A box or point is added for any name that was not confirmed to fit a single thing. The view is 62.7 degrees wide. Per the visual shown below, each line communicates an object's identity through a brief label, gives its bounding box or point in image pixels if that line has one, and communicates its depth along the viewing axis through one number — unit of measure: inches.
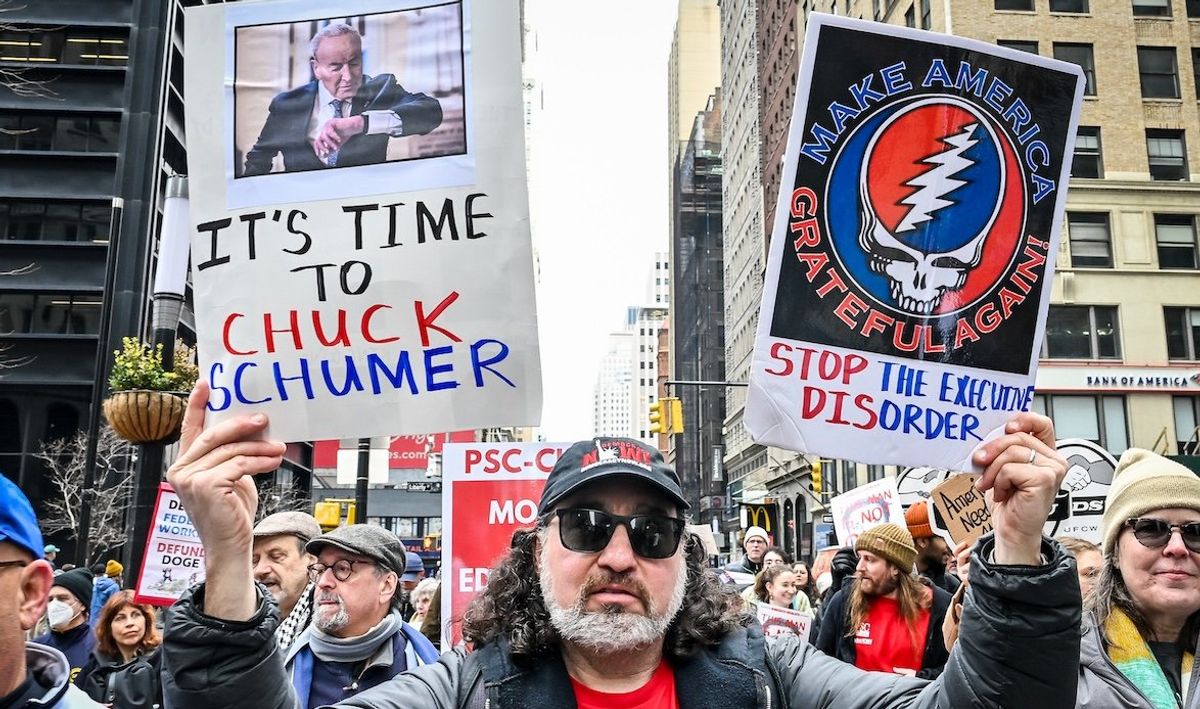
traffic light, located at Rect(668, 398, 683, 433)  938.1
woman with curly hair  212.2
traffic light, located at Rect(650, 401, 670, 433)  971.8
